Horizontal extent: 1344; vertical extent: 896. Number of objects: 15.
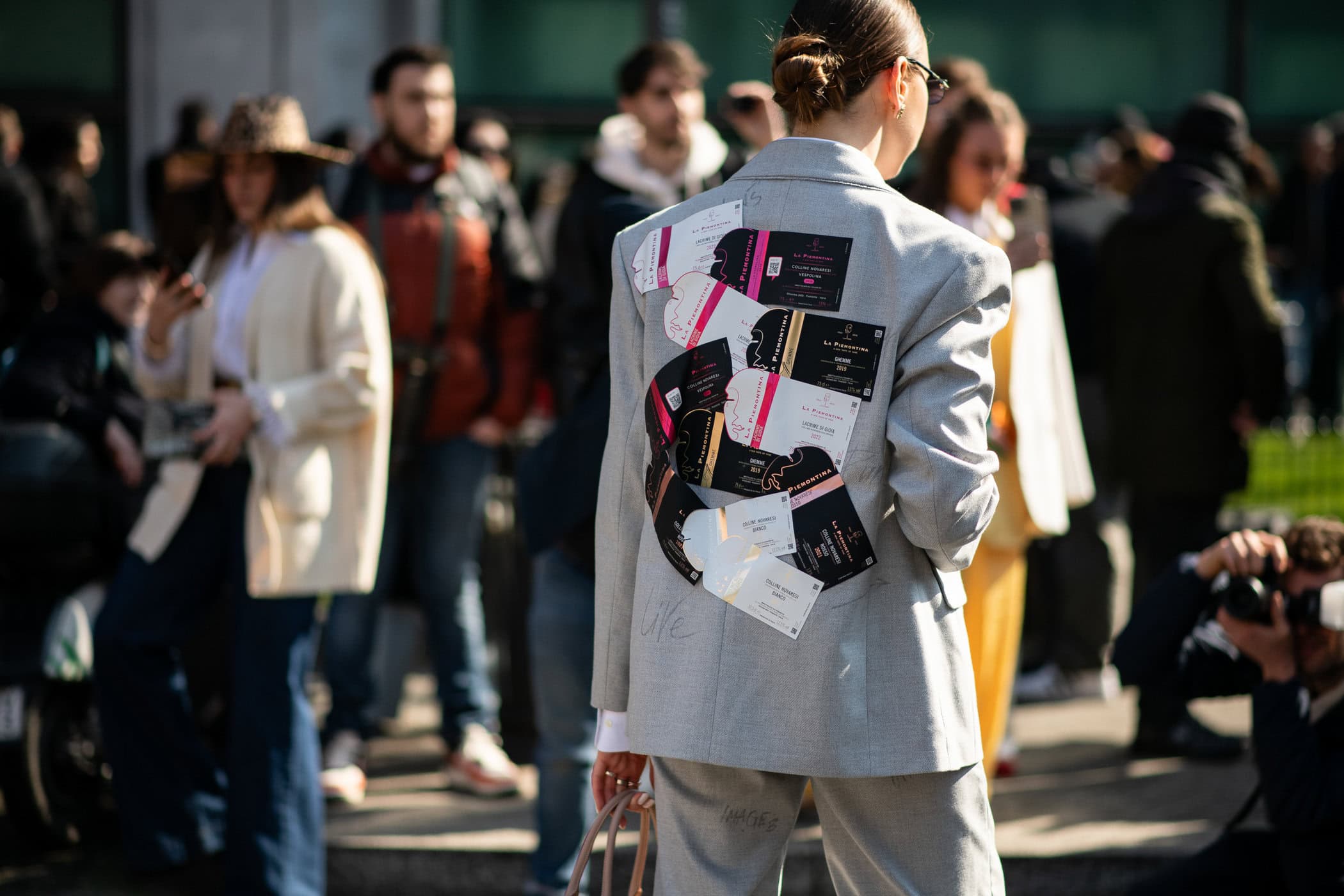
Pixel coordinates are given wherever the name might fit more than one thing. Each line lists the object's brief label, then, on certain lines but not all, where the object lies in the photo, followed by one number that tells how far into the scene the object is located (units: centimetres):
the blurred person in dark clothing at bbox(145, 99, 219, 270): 500
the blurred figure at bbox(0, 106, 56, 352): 743
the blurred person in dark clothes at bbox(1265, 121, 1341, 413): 1120
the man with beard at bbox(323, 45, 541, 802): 518
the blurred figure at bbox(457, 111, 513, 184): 790
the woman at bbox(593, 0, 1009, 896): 244
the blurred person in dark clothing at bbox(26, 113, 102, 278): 827
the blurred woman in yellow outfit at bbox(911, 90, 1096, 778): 451
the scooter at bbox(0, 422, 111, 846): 452
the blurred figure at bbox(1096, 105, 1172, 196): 757
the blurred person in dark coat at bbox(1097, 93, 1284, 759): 534
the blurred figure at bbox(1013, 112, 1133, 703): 614
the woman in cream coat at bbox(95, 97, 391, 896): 413
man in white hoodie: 400
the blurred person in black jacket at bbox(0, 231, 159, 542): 466
